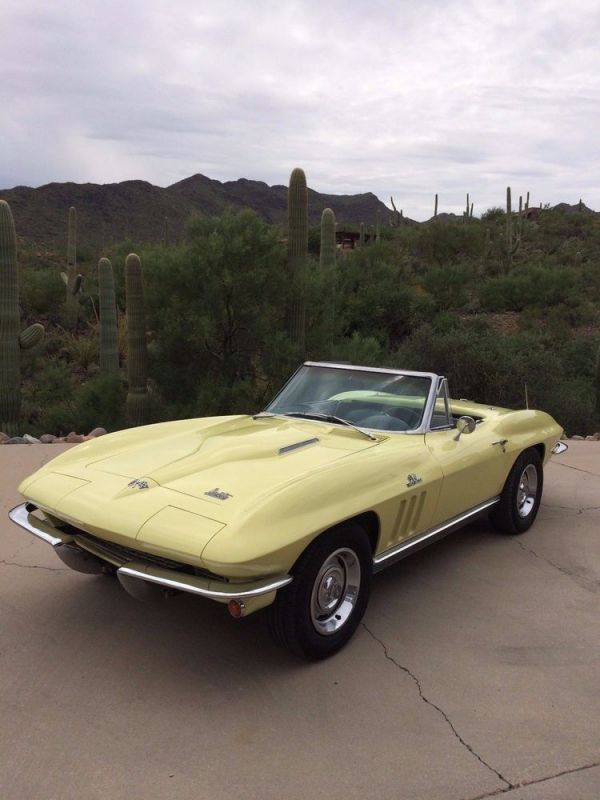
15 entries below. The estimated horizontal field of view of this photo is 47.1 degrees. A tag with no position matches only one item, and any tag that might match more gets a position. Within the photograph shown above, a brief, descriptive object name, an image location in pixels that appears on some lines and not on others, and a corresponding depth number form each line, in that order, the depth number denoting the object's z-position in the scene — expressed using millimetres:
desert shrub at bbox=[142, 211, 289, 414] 10875
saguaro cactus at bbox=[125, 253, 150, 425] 11055
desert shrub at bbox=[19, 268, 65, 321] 21234
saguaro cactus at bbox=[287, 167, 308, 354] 11711
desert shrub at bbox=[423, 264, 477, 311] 24969
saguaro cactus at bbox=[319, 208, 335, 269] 14633
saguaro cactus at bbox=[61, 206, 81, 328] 20594
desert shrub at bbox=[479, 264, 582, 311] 25328
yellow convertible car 2945
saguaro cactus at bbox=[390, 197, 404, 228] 45309
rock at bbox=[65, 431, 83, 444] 8488
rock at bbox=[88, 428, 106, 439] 9180
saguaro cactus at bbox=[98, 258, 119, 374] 14562
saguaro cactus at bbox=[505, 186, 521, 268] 31750
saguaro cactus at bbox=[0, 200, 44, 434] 11805
